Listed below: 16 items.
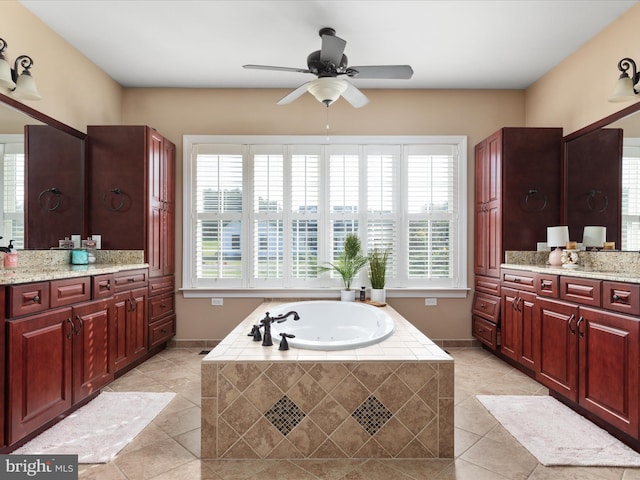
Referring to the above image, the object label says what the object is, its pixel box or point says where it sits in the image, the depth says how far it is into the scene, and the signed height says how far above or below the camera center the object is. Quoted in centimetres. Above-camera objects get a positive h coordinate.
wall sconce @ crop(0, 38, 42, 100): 238 +114
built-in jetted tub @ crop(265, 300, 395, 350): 325 -76
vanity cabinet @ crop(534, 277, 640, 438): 202 -74
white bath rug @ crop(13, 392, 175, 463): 201 -120
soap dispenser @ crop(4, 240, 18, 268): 245 -11
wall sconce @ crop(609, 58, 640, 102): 259 +116
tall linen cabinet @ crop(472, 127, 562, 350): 345 +54
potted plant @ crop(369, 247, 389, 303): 374 -38
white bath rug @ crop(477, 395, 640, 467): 195 -120
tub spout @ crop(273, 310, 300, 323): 256 -56
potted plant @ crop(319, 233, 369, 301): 382 -23
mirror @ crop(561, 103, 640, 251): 270 +54
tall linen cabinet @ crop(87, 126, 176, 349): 342 +53
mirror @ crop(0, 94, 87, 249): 258 +52
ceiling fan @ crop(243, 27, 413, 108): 248 +124
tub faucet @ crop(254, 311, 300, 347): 217 -57
